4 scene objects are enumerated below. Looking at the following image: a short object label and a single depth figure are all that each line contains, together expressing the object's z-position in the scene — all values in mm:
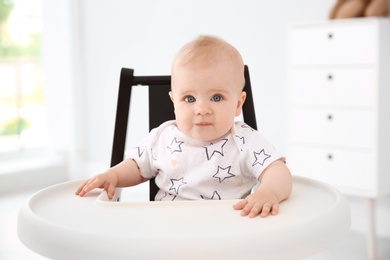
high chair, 828
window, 4051
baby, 1114
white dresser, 2285
